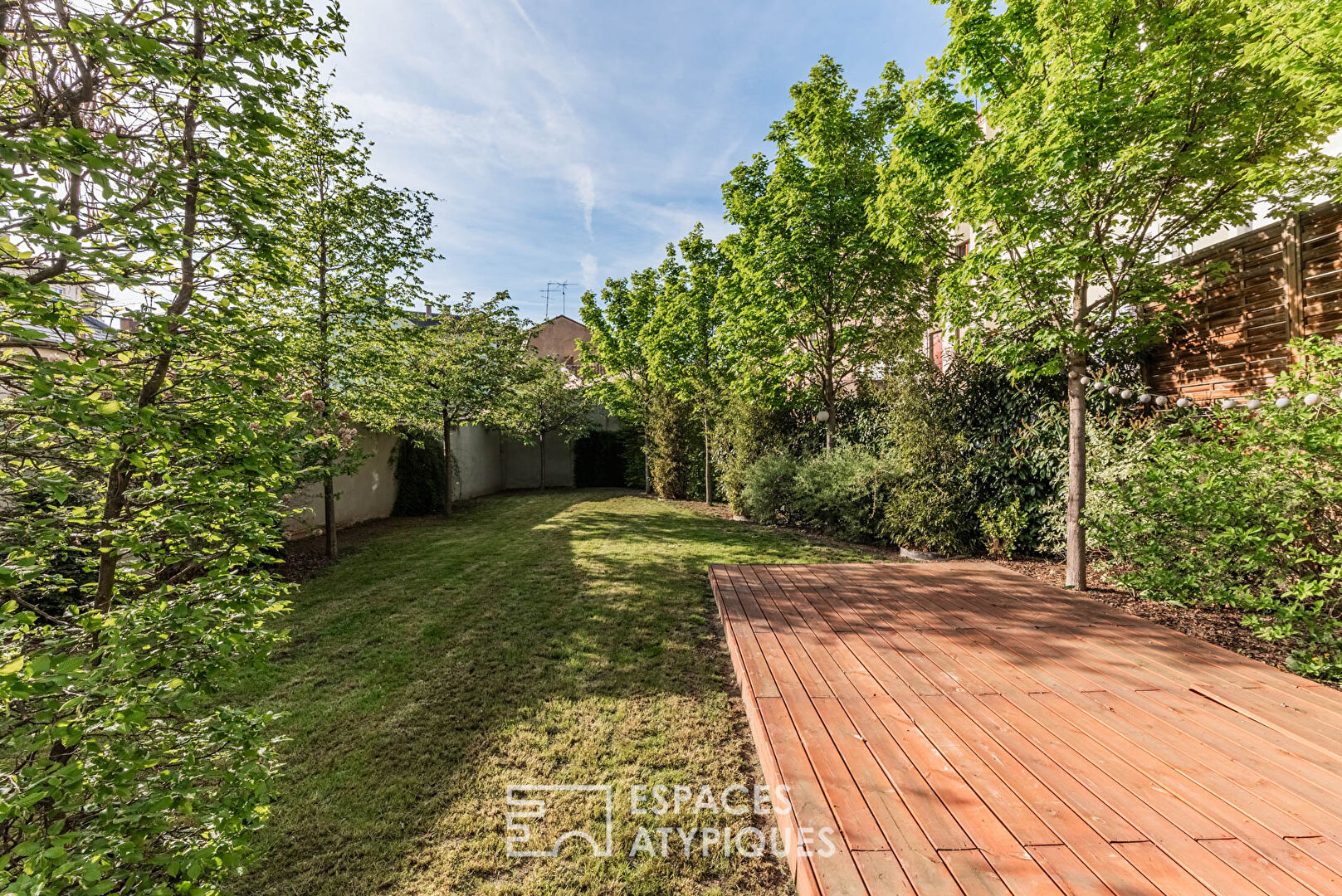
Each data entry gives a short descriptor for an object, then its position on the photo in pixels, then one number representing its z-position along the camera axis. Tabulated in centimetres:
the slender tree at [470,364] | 1062
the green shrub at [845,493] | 791
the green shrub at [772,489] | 1011
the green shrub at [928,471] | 681
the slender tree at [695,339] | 1264
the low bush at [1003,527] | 631
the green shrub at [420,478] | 1189
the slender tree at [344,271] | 629
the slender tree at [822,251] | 846
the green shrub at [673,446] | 1419
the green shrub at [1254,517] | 330
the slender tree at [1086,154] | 391
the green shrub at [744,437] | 1097
